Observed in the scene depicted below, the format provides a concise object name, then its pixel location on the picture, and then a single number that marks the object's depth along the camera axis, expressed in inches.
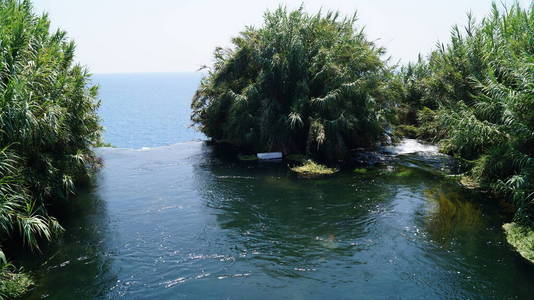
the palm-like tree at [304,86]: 1122.7
